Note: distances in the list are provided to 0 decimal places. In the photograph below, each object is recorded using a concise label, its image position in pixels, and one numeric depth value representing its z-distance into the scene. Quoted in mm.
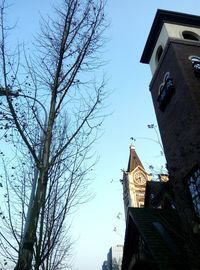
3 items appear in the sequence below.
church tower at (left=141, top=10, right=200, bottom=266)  11047
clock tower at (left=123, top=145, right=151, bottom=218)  43156
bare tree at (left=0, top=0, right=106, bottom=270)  5275
